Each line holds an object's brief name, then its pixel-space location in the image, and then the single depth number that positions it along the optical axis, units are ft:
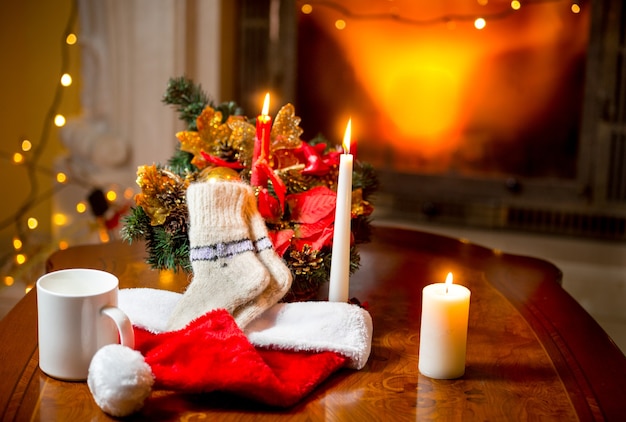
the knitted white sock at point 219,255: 2.85
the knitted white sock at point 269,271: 2.86
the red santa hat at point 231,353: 2.36
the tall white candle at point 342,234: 2.90
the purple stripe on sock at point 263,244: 3.05
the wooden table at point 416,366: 2.48
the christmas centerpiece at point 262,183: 3.18
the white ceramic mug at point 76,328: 2.52
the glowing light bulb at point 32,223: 8.24
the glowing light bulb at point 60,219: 8.25
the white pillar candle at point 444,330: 2.70
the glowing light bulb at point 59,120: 7.41
